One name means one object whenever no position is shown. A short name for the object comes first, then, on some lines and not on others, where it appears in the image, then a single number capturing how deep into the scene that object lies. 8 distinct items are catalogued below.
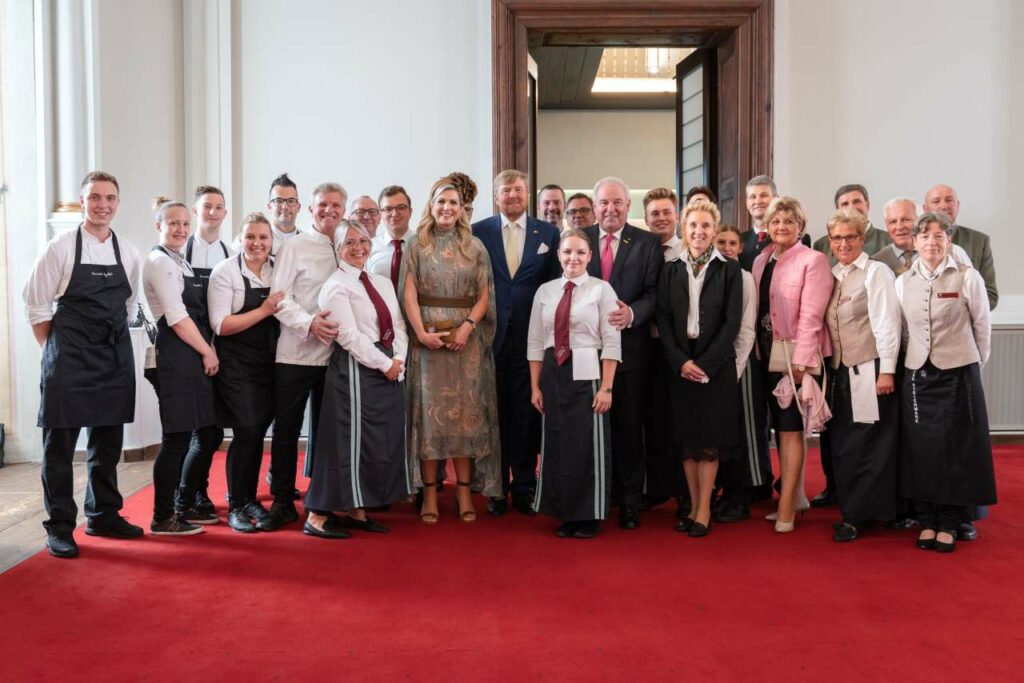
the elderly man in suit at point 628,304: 3.66
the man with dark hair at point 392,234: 3.93
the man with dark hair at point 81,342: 3.21
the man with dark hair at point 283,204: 3.90
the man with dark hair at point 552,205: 4.84
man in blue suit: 3.84
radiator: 5.80
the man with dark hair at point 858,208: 4.23
